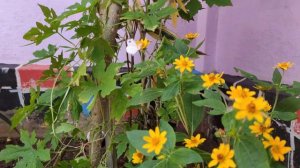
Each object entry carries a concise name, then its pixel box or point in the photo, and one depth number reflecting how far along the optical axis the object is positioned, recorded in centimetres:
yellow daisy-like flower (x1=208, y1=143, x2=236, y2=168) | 46
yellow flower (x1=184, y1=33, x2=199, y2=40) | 76
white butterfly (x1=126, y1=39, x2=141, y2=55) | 69
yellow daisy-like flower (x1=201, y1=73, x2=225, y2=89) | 52
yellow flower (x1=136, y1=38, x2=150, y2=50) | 68
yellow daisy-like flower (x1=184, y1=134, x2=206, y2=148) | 55
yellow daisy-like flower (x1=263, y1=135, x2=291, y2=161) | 50
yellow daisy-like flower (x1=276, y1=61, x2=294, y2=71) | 62
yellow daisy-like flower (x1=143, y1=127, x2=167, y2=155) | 48
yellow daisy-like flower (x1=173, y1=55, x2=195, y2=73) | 56
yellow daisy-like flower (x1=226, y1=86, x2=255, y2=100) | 45
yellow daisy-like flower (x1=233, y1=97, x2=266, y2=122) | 40
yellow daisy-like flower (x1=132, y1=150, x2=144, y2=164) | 60
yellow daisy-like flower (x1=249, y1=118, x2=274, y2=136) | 48
